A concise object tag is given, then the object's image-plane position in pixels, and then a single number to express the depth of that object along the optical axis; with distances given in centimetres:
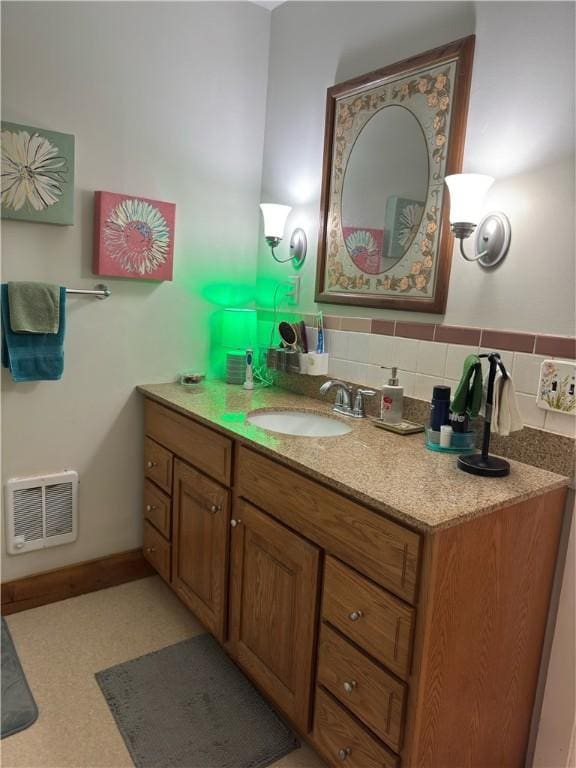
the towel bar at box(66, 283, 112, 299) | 202
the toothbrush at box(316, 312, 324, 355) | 212
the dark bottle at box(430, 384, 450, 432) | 154
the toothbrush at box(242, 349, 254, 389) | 231
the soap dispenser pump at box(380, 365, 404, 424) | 176
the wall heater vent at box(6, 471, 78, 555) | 205
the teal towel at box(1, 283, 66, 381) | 188
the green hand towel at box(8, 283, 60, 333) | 185
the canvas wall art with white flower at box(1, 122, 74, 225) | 183
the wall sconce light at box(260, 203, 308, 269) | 221
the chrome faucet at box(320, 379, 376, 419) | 188
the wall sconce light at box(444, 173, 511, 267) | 147
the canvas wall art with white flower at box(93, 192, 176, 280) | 203
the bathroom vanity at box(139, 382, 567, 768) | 115
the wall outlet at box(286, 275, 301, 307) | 228
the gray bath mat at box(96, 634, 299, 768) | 153
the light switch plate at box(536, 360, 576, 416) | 136
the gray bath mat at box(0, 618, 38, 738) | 159
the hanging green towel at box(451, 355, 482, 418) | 139
